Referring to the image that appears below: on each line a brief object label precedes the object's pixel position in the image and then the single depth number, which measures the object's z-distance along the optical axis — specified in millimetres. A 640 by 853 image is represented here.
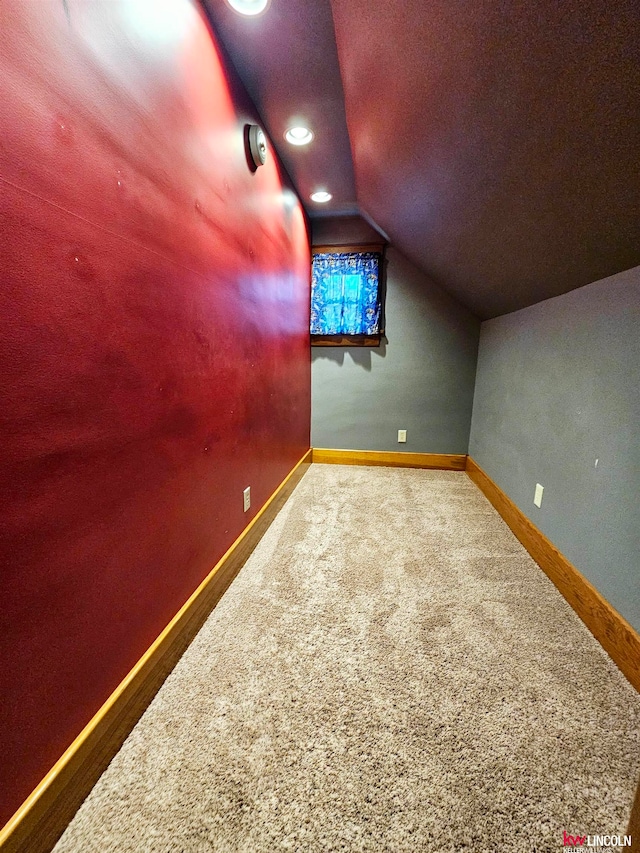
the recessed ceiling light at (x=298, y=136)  1868
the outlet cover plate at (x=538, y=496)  1757
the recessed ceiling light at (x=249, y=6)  1164
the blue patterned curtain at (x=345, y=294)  2994
